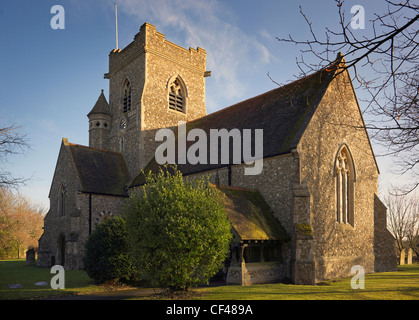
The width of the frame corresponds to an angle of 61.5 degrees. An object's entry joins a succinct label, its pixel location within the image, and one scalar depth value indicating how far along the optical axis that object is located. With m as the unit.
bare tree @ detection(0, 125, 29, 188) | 12.71
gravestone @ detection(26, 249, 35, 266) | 28.42
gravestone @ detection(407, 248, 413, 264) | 31.97
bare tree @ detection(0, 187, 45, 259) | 36.41
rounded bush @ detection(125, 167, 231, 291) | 10.95
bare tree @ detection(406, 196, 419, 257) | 39.50
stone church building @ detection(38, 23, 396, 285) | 14.98
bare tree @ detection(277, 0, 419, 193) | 4.83
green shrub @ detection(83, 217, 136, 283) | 14.30
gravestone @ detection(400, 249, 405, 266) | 30.61
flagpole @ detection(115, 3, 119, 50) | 34.19
